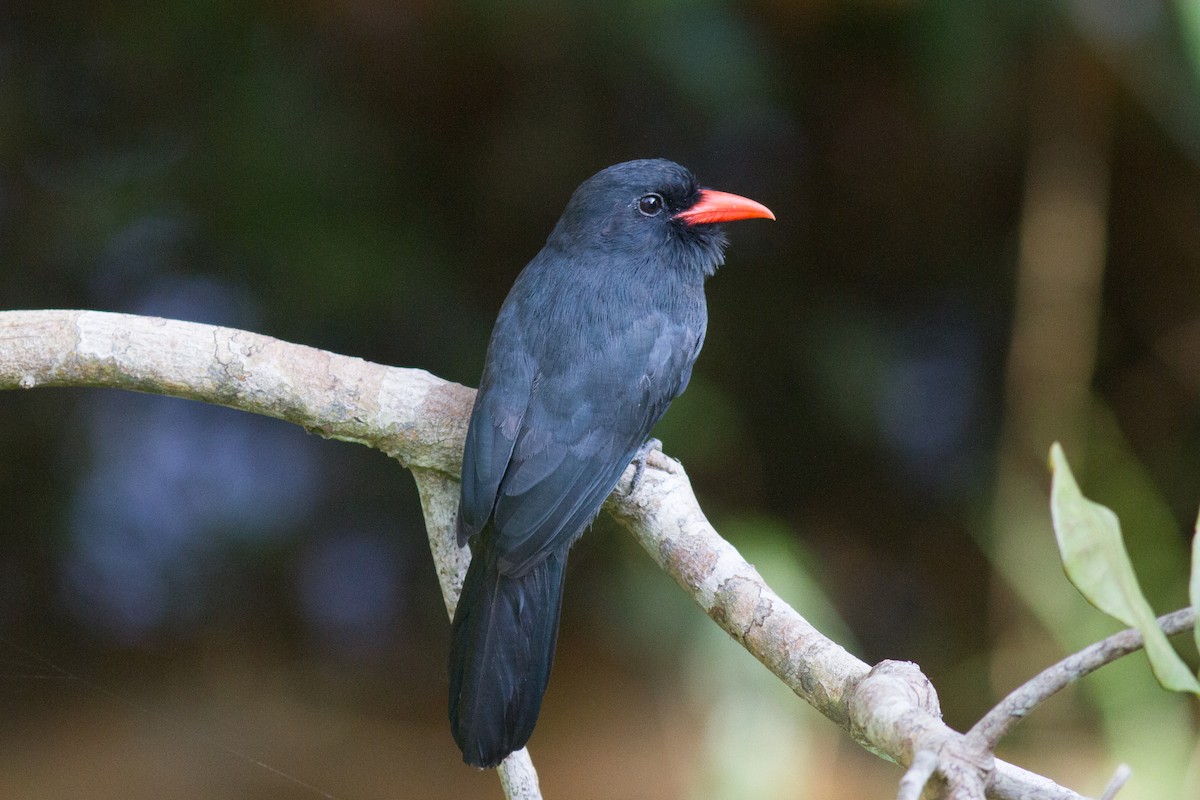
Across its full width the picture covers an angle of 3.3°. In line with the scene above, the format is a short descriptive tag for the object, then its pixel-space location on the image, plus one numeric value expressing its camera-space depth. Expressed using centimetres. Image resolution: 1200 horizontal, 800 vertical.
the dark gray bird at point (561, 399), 738
